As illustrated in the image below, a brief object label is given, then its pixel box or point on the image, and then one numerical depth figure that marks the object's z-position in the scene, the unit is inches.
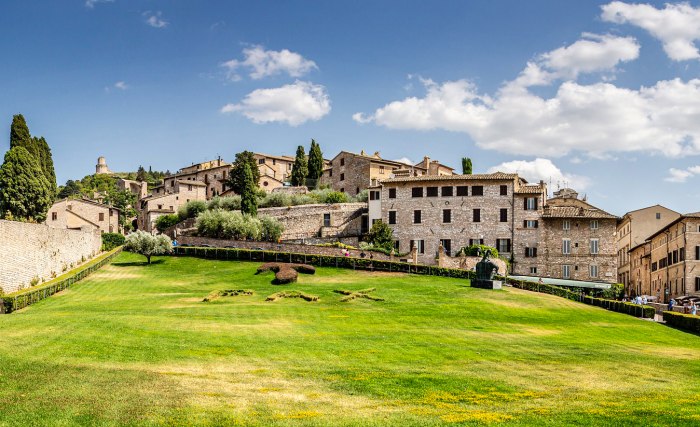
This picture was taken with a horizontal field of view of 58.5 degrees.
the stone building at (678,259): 2423.7
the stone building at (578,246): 2901.1
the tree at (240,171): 4205.2
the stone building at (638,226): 3501.5
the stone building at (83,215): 3550.7
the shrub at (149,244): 2731.3
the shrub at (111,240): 3203.7
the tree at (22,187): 2694.4
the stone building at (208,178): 4921.3
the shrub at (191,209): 3777.1
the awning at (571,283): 2623.0
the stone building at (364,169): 4055.1
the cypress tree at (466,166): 3752.5
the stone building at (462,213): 2982.3
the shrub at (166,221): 3868.1
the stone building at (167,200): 4338.1
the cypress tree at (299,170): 4372.5
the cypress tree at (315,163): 4510.3
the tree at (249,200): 3427.7
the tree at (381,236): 3075.8
